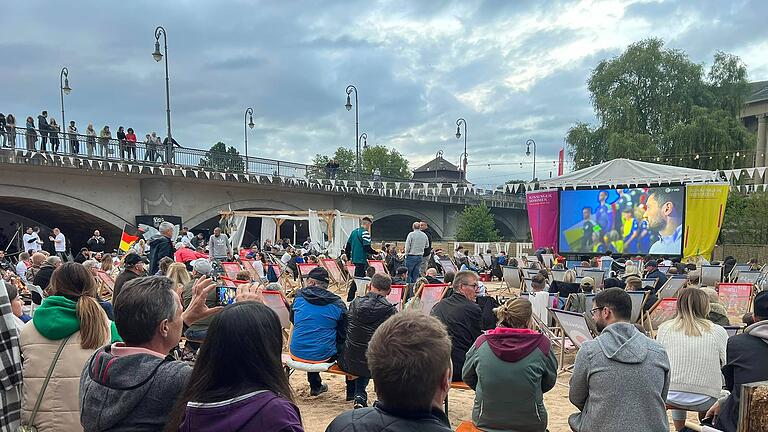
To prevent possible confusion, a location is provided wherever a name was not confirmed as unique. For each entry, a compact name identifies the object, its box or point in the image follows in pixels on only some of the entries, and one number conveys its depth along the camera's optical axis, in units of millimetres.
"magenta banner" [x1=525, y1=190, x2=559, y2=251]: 19797
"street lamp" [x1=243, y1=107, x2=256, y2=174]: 31672
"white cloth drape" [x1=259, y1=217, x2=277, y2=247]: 22344
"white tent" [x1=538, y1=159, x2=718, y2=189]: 17031
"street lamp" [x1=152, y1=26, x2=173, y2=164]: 18828
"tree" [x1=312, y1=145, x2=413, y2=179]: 69625
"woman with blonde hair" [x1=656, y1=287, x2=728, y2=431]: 3205
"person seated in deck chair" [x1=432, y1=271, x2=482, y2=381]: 3979
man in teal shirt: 10078
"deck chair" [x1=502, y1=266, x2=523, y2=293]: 12438
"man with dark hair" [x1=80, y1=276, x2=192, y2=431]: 1587
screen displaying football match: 17109
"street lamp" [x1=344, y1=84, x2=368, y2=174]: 27984
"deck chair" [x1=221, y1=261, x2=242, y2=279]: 11656
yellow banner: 17188
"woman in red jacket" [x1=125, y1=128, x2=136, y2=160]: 20381
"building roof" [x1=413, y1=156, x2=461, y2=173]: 76125
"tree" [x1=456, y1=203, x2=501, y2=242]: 28391
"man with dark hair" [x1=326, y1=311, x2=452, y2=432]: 1330
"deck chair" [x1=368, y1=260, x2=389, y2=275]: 12084
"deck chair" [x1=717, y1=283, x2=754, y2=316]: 9102
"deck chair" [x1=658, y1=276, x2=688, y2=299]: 8463
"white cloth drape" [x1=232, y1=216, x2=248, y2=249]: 19797
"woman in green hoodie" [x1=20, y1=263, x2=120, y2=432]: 2176
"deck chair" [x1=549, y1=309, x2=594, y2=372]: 5266
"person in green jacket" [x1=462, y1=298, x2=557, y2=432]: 2846
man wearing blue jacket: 4598
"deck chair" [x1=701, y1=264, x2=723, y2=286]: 11602
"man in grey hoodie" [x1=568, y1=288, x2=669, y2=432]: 2410
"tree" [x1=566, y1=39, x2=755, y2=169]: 24641
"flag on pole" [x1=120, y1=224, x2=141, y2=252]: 14297
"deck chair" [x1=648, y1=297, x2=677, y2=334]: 6745
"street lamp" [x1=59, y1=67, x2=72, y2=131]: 23078
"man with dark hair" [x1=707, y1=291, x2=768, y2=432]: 2404
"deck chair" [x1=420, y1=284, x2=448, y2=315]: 7016
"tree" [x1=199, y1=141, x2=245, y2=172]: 24031
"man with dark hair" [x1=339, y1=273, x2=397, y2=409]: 4262
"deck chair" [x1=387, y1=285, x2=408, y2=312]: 7371
